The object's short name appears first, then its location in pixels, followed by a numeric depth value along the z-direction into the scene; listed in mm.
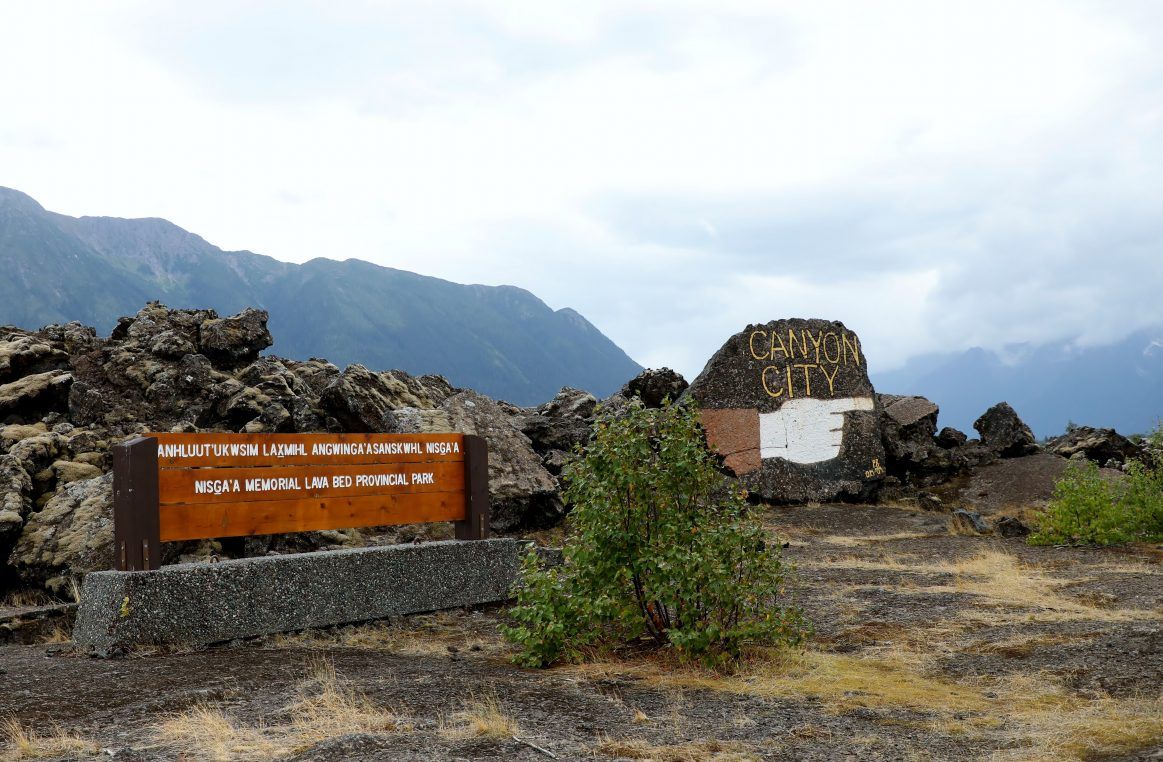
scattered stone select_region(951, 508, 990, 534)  16906
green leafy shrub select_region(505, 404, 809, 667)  7438
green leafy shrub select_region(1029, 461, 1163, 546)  14750
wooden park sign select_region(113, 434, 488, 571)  8664
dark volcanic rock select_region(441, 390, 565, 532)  14945
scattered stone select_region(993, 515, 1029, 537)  16522
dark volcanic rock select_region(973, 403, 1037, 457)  24078
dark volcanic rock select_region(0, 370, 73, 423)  14188
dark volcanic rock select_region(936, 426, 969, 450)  24844
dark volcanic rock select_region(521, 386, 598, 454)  18781
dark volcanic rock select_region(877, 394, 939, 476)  22953
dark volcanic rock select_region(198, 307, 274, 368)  16562
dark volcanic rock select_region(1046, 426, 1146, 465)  25344
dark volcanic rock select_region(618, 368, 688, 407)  21406
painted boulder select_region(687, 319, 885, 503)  21062
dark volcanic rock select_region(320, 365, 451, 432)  14867
